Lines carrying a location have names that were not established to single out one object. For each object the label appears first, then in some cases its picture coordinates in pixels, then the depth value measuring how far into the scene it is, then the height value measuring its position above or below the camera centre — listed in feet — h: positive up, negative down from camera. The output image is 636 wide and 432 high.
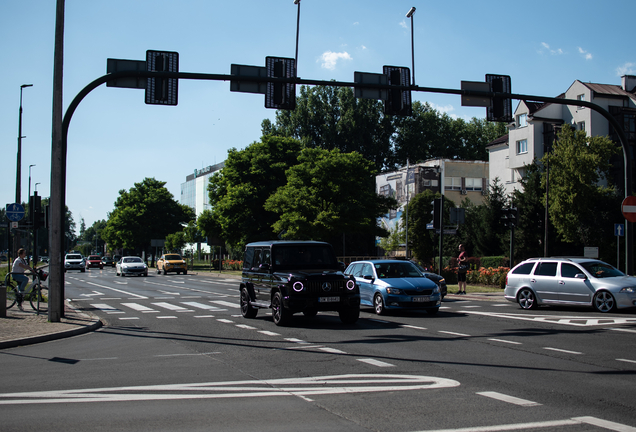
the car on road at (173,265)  186.09 -4.95
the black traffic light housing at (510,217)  85.10 +4.62
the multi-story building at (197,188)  515.91 +51.12
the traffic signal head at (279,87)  51.19 +12.93
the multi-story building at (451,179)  247.91 +28.23
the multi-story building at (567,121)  175.63 +37.63
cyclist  58.29 -2.52
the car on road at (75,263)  223.30 -5.57
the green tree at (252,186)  188.85 +19.06
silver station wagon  56.08 -2.93
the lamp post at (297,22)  67.00 +24.40
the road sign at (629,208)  62.28 +4.37
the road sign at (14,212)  68.54 +3.68
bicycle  56.95 -4.20
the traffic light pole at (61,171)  47.67 +5.71
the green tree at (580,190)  136.98 +13.58
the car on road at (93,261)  268.52 -5.82
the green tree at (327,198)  151.23 +12.48
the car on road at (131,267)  168.66 -5.08
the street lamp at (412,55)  69.46 +21.18
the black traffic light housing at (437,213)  86.74 +5.16
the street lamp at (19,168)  113.51 +14.28
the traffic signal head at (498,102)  56.49 +13.18
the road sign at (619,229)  73.65 +2.77
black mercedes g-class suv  46.14 -2.45
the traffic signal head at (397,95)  53.88 +13.04
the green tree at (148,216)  287.89 +14.68
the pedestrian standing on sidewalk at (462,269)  84.99 -2.34
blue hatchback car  55.83 -3.23
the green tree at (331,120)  267.39 +54.40
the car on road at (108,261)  324.19 -6.93
